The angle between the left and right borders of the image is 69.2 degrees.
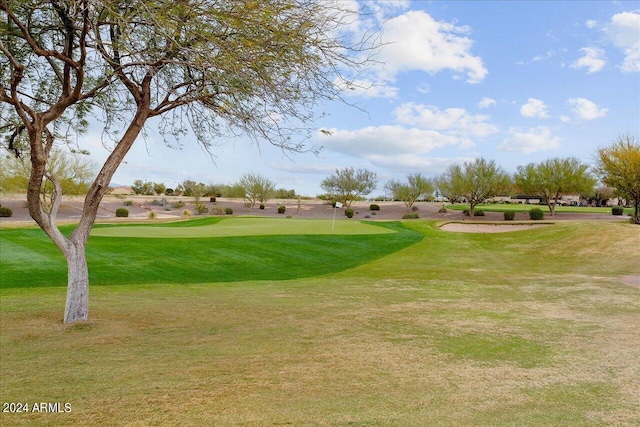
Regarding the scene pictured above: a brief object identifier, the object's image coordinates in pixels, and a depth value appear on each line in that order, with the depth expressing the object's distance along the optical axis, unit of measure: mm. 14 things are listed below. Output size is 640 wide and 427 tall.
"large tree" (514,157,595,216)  56406
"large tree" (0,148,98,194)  43562
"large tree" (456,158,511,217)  58188
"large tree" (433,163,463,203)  59525
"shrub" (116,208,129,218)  52000
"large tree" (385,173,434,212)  71375
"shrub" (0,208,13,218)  47850
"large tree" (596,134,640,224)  35053
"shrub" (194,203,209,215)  63875
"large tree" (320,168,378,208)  74812
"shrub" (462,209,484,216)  58750
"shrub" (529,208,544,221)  50406
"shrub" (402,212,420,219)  61238
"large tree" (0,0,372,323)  6199
